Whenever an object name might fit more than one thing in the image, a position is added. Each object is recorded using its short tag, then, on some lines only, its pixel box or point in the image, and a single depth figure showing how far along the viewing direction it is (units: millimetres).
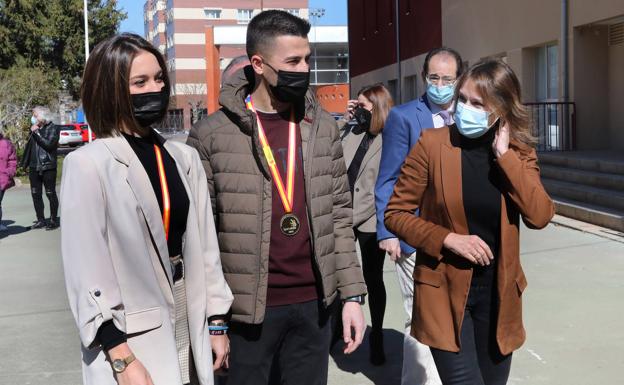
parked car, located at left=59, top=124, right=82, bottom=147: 42688
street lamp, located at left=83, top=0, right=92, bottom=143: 39069
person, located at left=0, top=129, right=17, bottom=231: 11766
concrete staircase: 11070
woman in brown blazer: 3223
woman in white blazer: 2465
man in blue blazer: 4605
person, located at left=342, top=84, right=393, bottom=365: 5652
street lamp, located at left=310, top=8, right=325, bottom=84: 72469
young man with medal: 3205
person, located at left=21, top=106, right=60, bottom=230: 12836
